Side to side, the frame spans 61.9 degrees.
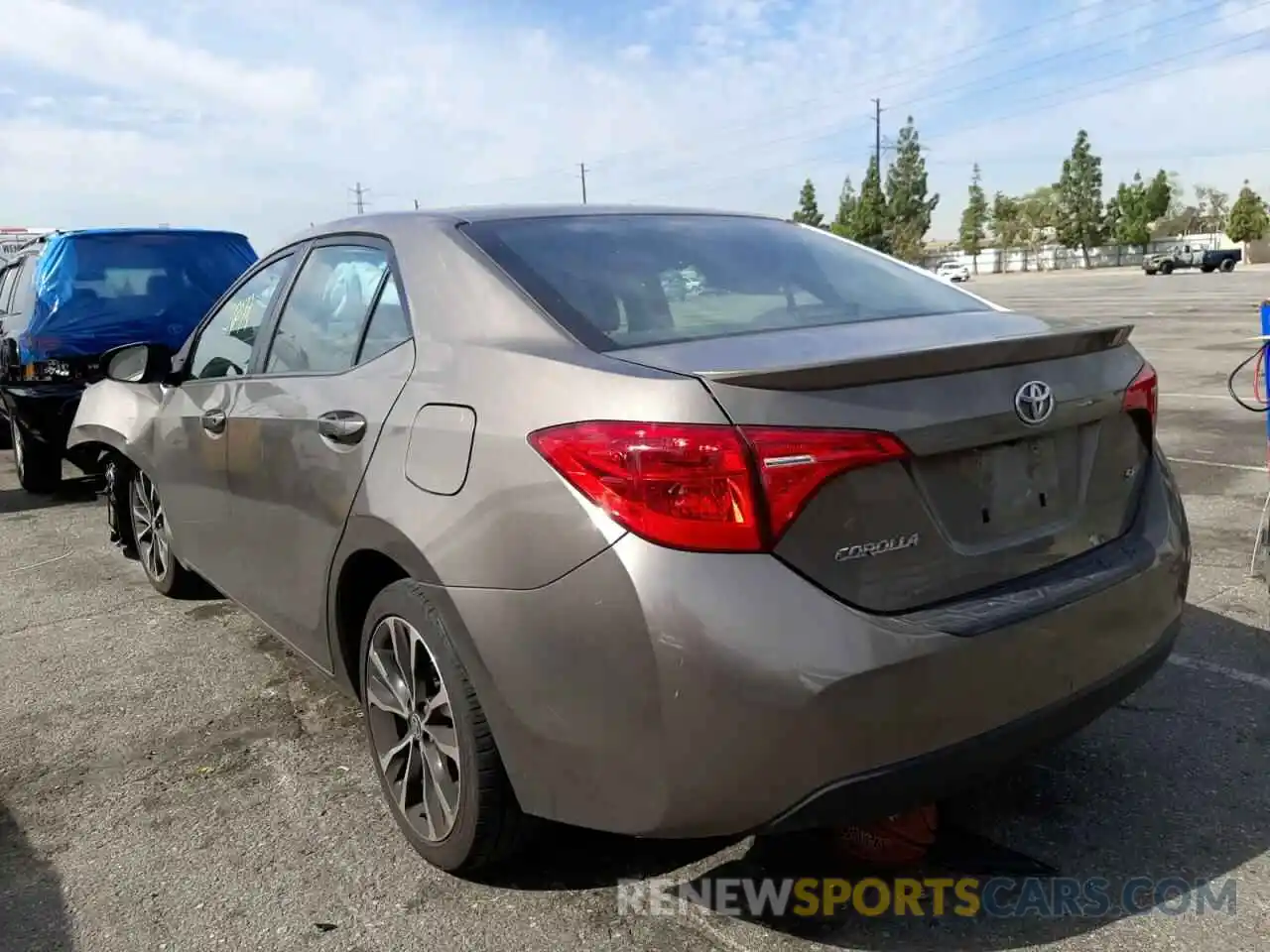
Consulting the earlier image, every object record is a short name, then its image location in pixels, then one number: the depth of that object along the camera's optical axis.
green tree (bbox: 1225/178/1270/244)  76.19
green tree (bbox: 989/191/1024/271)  101.94
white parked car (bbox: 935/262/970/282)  65.68
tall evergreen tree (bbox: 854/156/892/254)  78.62
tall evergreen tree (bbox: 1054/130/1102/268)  85.19
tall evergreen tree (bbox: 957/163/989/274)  102.40
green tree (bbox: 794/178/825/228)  94.19
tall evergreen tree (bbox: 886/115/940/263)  84.81
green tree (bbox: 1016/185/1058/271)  96.21
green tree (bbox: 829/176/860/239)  83.69
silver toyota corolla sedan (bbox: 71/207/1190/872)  2.00
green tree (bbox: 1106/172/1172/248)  83.57
